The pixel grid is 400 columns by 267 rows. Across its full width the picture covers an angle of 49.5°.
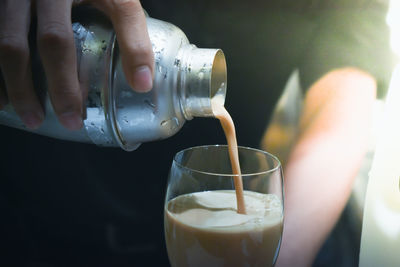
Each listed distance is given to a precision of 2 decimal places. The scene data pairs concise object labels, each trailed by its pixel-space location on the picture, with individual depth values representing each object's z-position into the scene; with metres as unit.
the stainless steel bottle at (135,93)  0.63
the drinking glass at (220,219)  0.60
